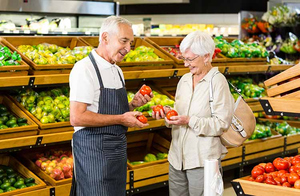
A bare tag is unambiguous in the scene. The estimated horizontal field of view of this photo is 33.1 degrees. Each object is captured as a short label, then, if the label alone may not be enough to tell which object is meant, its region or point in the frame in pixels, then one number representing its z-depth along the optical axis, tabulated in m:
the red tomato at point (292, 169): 3.03
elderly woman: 3.49
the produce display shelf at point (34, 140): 4.04
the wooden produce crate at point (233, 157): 5.75
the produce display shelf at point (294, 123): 5.92
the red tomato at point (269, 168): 3.15
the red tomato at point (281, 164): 3.13
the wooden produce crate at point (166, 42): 5.72
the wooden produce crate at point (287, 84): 3.03
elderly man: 3.06
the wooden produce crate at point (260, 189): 2.81
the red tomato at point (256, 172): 3.08
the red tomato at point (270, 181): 2.94
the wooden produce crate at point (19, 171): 4.08
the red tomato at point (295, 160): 3.15
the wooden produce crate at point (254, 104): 6.26
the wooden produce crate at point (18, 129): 4.08
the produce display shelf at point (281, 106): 2.94
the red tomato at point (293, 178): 2.88
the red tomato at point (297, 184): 2.81
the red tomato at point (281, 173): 3.00
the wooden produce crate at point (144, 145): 5.52
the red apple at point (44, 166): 4.45
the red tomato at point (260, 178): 3.01
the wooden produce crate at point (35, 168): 4.29
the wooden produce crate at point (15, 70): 4.09
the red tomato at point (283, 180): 2.93
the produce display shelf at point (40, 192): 4.09
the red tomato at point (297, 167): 3.02
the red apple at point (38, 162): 4.48
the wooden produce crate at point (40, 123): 4.24
